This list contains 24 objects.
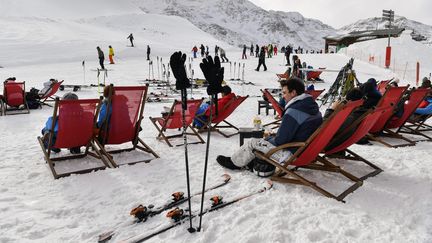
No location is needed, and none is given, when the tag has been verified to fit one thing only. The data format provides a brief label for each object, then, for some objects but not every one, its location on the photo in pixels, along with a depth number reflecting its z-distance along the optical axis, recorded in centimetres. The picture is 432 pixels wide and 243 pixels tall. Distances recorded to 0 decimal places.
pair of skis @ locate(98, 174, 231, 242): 277
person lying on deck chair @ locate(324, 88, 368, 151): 405
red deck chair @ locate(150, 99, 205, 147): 575
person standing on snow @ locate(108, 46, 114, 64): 2596
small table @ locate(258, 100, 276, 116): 896
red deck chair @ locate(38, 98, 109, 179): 422
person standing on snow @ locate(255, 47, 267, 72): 2202
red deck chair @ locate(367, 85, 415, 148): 499
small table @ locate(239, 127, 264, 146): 507
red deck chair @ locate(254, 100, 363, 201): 338
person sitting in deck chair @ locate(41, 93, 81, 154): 457
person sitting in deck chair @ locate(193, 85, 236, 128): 638
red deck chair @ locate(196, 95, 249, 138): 636
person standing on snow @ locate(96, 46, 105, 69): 2129
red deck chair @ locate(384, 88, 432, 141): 577
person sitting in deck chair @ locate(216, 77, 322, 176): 367
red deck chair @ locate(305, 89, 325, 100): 864
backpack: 942
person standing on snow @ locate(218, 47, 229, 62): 2891
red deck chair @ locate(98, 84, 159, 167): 460
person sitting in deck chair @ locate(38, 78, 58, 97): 1006
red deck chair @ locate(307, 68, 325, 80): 1850
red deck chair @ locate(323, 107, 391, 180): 390
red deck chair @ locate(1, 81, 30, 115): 869
